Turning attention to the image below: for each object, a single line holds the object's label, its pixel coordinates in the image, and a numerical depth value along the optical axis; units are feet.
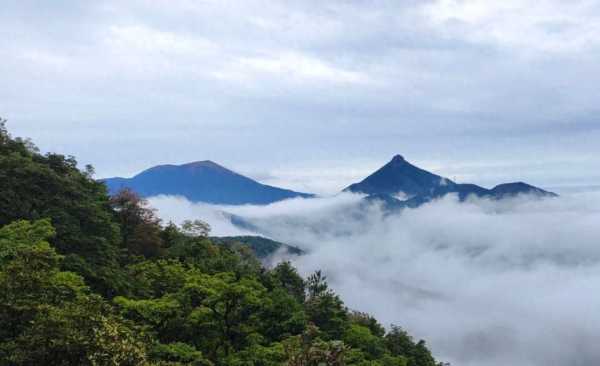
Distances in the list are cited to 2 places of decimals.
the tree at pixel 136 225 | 249.34
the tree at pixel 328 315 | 195.72
